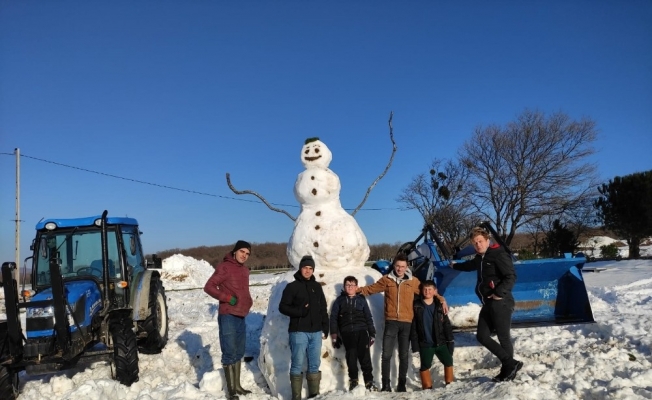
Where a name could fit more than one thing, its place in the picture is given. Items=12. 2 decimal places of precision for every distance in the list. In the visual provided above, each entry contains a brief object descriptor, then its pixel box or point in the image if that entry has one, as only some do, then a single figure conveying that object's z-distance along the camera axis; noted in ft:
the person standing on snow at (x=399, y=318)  16.67
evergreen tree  81.25
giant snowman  17.28
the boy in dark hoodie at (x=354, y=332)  16.60
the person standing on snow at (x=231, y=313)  17.02
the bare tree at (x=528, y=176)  77.20
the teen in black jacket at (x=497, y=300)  15.34
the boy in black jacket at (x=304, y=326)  15.99
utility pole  64.95
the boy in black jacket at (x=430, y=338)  16.66
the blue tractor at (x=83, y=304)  17.85
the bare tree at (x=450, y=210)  79.00
